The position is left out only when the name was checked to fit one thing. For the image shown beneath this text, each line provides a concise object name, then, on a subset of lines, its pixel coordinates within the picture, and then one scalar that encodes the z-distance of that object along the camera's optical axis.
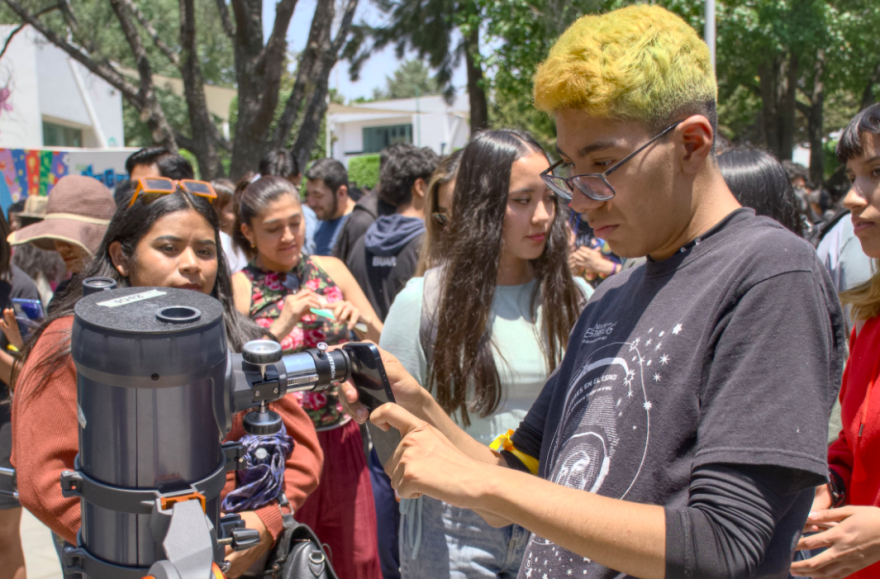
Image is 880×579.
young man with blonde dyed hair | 1.02
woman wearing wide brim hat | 3.24
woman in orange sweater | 1.67
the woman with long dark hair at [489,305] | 2.25
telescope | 0.98
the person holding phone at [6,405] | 2.87
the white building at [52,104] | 18.06
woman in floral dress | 2.95
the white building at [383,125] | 42.38
